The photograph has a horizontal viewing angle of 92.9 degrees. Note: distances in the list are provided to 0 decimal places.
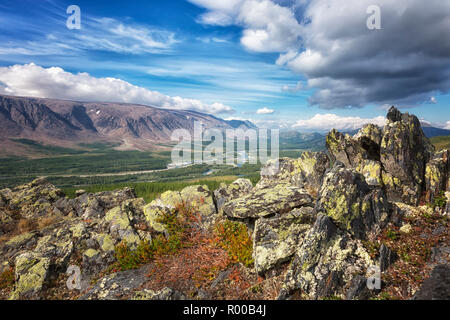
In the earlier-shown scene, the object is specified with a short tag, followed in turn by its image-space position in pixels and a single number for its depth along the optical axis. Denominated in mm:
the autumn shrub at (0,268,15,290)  15450
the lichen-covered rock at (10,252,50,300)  13820
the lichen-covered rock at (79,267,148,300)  12191
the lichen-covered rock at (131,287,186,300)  10227
